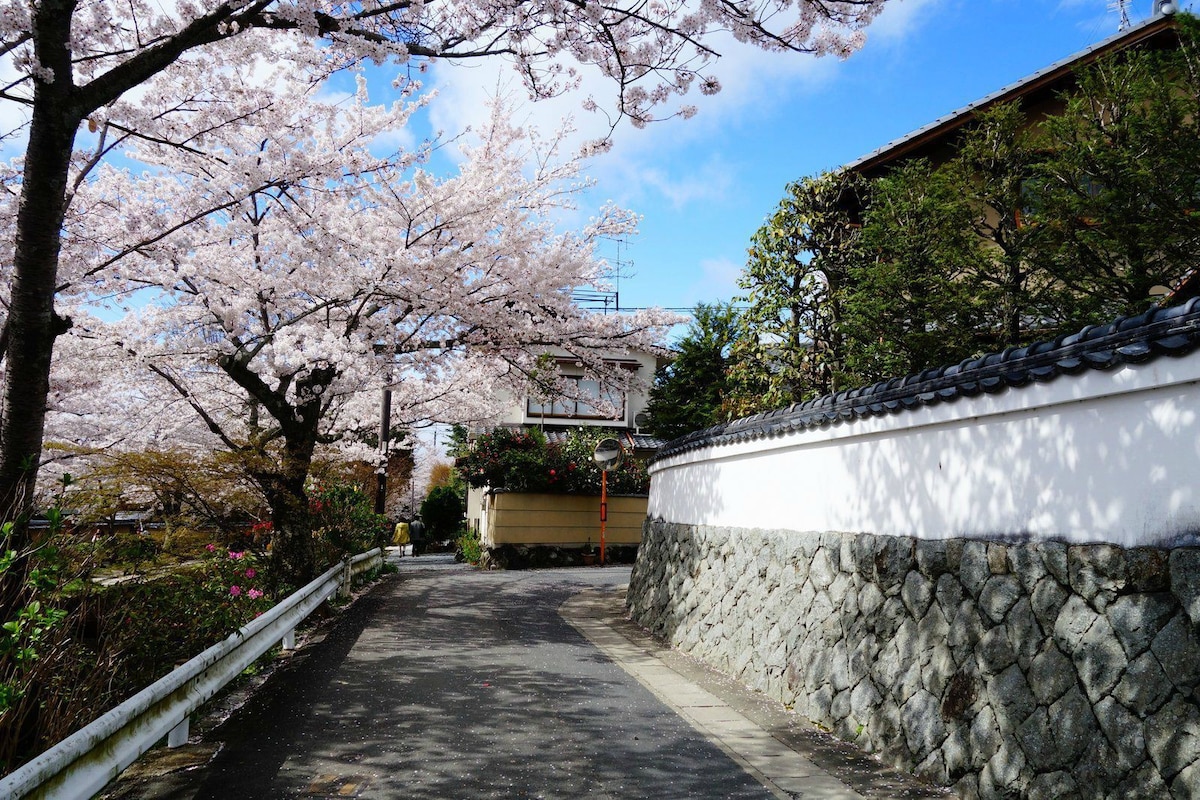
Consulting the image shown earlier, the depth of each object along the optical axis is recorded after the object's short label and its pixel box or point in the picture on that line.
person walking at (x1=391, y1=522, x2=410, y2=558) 30.53
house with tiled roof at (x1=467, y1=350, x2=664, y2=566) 20.69
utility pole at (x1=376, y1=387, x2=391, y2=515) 20.60
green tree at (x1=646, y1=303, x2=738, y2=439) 24.47
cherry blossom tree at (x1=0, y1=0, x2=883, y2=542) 5.86
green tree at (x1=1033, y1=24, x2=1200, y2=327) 9.56
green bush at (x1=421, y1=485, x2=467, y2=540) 34.25
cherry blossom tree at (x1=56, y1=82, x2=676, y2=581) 10.98
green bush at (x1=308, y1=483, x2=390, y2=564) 13.39
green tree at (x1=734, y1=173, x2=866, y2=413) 12.88
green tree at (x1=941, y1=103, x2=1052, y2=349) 11.00
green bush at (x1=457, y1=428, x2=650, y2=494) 20.75
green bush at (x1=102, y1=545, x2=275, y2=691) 5.42
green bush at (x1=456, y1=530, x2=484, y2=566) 22.50
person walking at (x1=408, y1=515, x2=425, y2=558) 30.81
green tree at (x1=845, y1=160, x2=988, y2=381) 11.46
